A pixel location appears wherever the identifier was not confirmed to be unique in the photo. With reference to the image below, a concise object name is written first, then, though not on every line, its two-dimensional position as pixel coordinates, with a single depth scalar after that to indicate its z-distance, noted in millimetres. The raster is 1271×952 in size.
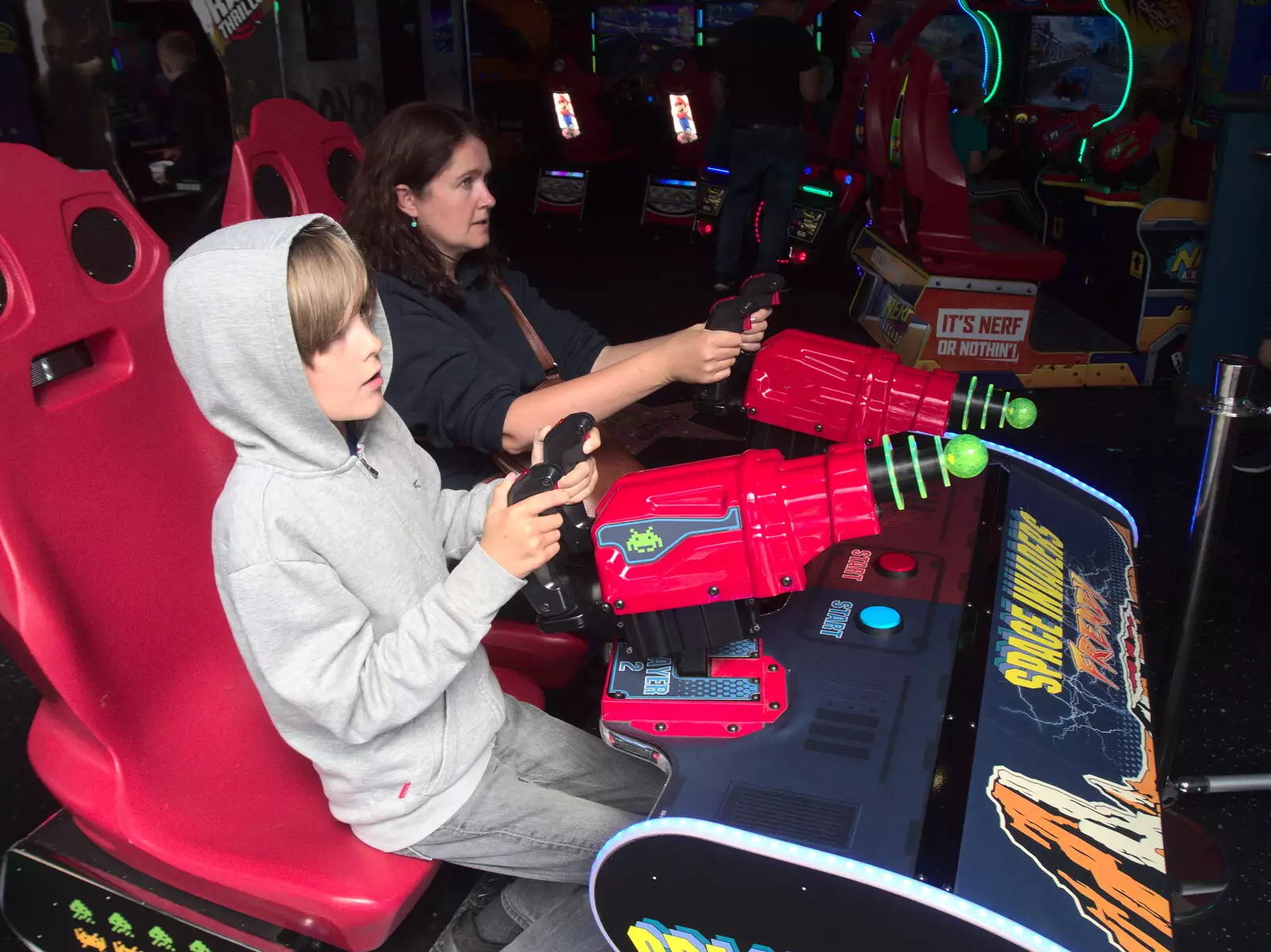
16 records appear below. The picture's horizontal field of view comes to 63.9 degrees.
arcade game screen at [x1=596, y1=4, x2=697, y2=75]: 8180
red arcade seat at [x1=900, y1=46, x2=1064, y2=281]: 3668
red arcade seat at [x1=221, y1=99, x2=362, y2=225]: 1762
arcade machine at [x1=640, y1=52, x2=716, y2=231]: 6902
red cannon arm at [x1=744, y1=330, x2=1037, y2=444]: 1467
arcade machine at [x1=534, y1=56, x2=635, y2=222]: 7215
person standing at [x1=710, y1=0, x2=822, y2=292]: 4969
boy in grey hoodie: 1009
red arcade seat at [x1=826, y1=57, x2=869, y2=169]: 5926
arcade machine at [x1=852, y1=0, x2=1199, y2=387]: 3754
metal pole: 1445
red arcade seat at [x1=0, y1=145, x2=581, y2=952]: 1152
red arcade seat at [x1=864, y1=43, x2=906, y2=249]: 3965
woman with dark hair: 1584
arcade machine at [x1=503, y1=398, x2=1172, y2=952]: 930
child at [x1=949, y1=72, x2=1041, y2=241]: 5250
